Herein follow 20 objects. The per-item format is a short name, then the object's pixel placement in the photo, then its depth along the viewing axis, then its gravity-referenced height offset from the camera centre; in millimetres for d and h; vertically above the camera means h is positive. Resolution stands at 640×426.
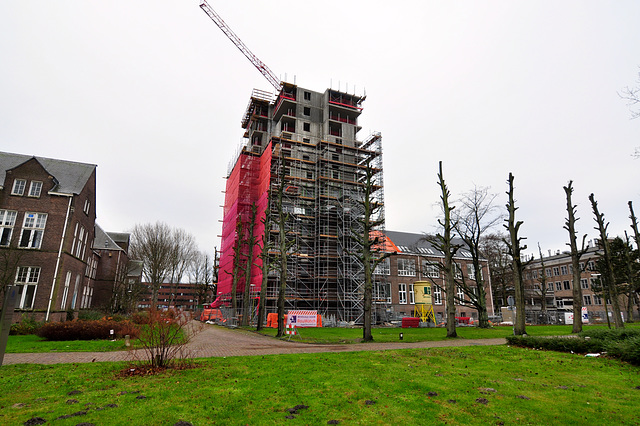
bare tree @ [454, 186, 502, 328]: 32219 +6127
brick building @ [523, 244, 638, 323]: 65375 +4429
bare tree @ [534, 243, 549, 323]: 40641 -457
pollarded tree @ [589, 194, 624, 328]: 22564 +3805
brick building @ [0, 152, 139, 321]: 25609 +4532
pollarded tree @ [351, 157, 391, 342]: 20188 +1729
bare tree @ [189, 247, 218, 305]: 72250 +4217
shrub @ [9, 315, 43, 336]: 22344 -2271
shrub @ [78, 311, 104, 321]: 29333 -1859
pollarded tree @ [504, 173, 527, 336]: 20047 +2813
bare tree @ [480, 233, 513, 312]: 46500 +6139
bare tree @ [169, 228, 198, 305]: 51125 +6128
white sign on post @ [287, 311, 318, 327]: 26933 -1496
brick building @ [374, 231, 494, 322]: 52969 +3830
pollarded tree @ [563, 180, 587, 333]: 23230 +3959
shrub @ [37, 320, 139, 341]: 18953 -2035
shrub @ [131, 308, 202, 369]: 10266 -1121
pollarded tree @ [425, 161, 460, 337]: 22531 +3681
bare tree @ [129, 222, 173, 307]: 44812 +5678
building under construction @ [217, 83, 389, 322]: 43000 +13938
